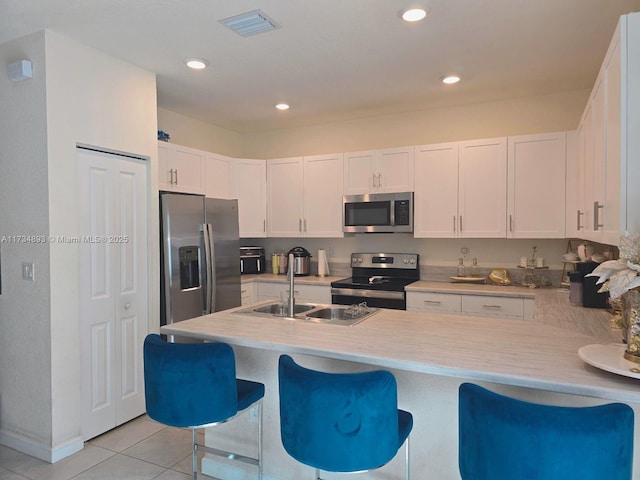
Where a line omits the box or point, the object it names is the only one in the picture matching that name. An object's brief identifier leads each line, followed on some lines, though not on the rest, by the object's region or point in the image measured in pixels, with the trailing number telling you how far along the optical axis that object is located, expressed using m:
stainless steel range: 3.91
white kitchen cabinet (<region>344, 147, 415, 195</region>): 4.12
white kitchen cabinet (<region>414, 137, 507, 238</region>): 3.76
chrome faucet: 2.52
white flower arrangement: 1.39
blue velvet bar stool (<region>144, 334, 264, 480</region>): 1.81
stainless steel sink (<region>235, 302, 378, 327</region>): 2.37
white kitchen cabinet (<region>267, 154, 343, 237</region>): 4.46
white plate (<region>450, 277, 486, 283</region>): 3.98
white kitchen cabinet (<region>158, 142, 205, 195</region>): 3.70
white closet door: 2.84
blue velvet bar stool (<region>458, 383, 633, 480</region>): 1.16
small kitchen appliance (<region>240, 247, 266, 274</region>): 4.84
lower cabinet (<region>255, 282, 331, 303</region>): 4.22
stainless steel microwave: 4.10
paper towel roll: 4.74
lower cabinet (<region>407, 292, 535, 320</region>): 3.41
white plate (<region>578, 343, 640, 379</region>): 1.39
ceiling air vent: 2.40
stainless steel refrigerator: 3.36
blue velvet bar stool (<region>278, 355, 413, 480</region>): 1.46
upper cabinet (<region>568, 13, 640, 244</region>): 1.64
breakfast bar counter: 1.50
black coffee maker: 2.84
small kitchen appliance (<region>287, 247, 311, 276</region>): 4.72
